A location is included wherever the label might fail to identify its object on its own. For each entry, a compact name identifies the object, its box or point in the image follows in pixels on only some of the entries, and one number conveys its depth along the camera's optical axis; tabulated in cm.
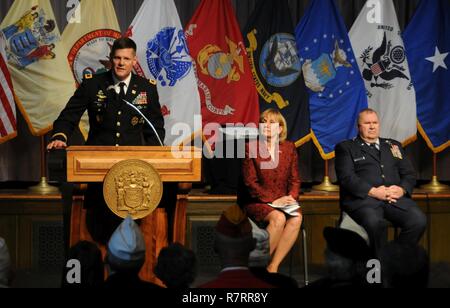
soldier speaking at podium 952
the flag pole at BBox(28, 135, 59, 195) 1303
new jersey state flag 1324
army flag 1355
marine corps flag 1357
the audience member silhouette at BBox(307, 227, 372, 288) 588
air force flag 1391
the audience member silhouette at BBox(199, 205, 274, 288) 592
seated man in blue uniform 1081
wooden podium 877
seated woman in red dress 1066
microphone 929
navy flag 1374
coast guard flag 1408
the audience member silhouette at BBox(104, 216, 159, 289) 574
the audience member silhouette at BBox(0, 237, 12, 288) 648
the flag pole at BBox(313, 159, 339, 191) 1388
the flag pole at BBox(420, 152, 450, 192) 1399
